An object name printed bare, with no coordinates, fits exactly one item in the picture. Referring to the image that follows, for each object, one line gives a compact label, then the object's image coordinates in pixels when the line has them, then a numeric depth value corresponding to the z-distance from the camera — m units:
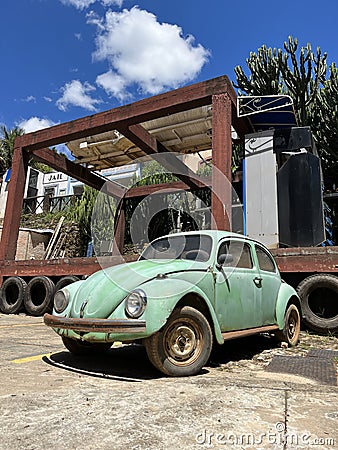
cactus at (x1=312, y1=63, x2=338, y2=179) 14.66
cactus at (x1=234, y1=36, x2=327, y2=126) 14.58
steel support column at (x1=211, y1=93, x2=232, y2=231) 7.03
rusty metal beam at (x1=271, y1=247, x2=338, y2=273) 5.78
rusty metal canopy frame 7.46
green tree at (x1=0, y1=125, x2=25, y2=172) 34.66
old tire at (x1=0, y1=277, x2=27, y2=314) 8.81
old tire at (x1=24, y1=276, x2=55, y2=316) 8.34
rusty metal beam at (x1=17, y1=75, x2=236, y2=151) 7.86
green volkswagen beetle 3.11
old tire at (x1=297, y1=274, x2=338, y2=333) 5.62
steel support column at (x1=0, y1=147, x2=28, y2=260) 10.10
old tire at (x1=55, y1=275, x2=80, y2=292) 8.26
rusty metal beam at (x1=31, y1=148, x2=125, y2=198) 11.23
